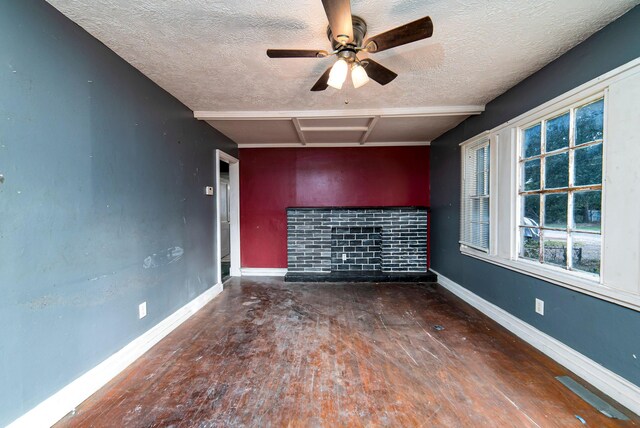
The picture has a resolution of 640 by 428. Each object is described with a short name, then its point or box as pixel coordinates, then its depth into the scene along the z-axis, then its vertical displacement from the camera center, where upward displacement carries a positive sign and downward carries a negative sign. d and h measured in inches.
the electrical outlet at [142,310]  89.1 -35.1
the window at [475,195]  124.5 +6.4
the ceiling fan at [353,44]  53.3 +38.9
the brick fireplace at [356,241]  179.8 -23.2
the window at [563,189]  73.9 +6.0
